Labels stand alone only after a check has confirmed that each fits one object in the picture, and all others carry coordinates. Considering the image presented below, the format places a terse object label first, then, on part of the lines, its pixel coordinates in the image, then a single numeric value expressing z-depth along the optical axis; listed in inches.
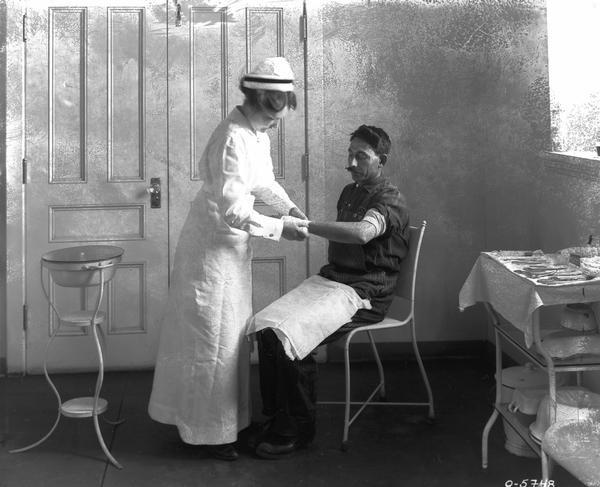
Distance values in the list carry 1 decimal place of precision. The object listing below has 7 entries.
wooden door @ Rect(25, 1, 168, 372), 182.7
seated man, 136.7
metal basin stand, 135.5
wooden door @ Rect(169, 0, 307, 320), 185.2
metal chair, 141.3
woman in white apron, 134.3
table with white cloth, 112.1
